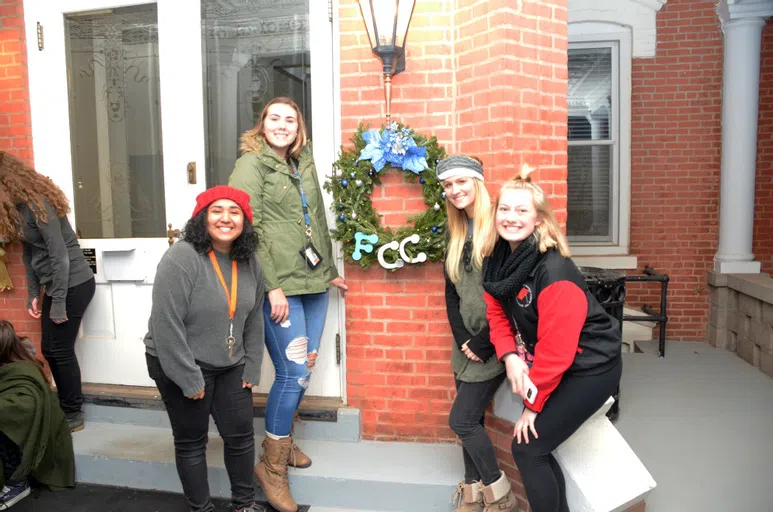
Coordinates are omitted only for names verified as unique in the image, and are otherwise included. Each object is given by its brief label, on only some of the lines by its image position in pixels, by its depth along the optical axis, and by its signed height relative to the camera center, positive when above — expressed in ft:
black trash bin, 12.10 -1.95
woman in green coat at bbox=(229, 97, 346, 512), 9.34 -0.89
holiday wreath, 10.43 -0.01
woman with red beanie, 8.06 -1.88
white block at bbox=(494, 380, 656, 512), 7.86 -3.69
